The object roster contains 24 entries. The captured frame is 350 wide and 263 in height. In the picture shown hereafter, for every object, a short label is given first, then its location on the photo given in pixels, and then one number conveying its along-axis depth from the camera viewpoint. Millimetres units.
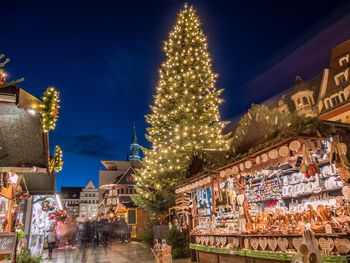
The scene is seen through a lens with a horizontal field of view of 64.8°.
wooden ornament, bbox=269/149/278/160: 7422
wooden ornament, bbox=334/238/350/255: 5898
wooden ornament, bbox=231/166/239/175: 9266
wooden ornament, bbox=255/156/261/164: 8095
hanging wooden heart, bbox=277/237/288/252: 7348
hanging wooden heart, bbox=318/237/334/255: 6234
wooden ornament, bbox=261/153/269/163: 7820
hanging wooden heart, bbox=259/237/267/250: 8014
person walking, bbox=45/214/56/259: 17253
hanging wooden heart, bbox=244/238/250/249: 8733
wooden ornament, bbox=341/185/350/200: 6396
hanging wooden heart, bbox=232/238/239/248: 9250
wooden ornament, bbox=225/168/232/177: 9655
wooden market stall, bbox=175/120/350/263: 6387
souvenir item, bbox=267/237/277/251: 7666
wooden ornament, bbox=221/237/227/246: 9955
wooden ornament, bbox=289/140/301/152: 6699
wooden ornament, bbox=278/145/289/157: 6996
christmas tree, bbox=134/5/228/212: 17094
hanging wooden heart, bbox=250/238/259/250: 8334
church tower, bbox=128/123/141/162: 81125
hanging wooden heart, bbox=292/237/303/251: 6962
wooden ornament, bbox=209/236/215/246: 10867
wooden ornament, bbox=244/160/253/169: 8484
